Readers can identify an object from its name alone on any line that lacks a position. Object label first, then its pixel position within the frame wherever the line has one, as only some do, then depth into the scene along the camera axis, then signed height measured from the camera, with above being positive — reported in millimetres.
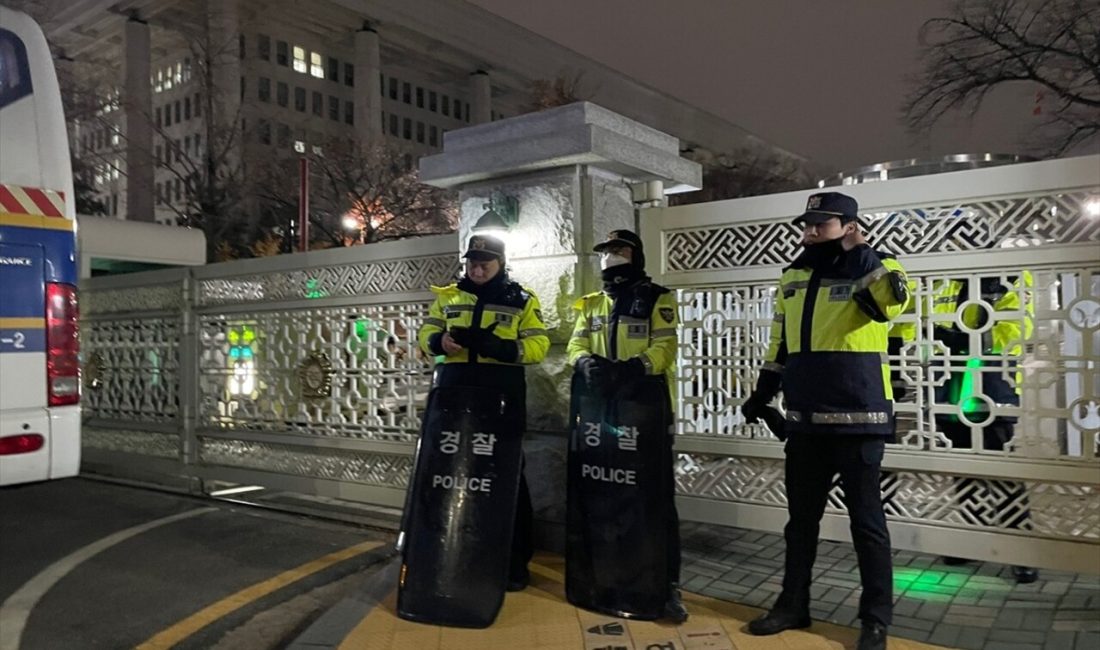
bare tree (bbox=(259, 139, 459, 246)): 24016 +4630
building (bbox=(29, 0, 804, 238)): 25266 +16278
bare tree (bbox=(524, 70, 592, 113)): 27641 +8843
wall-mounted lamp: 5246 +834
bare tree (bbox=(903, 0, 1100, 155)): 16781 +5859
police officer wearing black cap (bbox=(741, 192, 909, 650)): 3514 -177
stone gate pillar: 5004 +885
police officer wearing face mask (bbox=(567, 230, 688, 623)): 4090 +50
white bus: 4492 +470
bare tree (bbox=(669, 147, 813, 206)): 32344 +6828
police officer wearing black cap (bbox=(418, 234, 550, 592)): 4406 +97
